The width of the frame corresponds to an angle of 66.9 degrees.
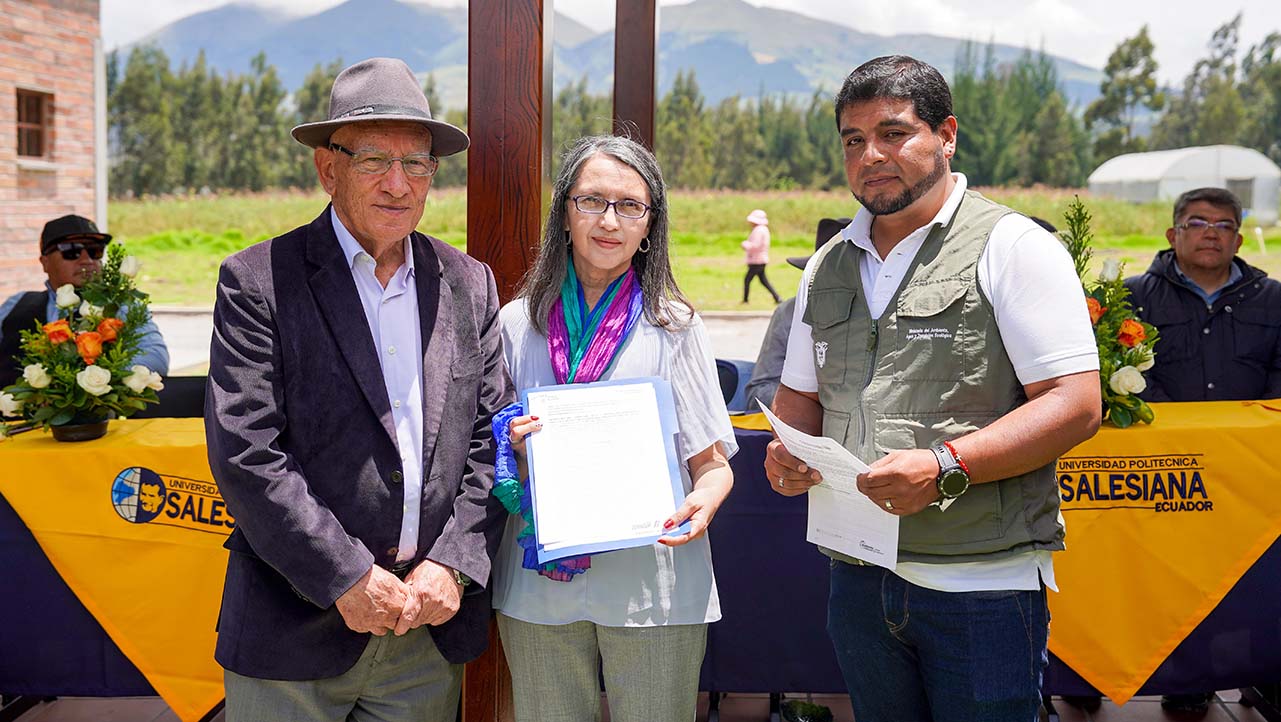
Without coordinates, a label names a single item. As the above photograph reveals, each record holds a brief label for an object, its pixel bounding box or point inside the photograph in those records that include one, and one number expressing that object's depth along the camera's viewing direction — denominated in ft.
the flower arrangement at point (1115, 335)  10.67
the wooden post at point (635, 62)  12.94
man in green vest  5.71
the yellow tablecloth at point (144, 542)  10.12
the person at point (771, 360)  13.50
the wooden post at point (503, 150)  8.29
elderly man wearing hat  5.72
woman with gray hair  6.54
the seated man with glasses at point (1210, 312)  14.30
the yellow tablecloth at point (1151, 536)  10.46
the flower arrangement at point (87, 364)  10.38
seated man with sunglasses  15.14
